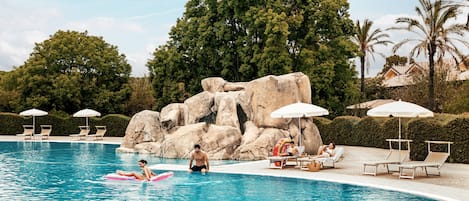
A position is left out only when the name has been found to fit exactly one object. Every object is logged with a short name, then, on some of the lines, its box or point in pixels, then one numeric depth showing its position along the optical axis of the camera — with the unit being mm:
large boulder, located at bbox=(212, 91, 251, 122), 29469
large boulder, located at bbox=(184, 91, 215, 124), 30203
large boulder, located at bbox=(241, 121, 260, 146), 27094
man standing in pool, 21609
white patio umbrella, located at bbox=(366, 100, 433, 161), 19562
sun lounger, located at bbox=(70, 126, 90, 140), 42969
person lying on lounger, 21594
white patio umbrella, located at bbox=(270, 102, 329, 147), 23281
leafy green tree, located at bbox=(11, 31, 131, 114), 48469
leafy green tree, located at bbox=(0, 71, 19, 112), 50094
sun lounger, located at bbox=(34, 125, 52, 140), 44062
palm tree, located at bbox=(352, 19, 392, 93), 58125
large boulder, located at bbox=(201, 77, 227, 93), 32750
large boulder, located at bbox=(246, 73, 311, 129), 28203
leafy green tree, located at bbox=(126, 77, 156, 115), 53594
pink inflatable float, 19602
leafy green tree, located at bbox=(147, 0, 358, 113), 38938
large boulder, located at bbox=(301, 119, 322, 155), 27938
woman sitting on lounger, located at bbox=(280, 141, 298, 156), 22488
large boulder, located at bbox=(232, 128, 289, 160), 25953
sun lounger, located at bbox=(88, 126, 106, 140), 42469
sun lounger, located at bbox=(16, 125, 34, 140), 43719
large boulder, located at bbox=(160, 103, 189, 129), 31256
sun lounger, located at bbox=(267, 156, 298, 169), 21625
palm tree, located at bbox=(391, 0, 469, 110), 37344
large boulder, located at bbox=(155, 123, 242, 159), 26734
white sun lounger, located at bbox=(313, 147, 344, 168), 21016
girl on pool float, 19500
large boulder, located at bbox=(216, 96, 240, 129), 28609
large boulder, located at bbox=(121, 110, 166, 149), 32219
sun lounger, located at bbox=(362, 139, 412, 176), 18969
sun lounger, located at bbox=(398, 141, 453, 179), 17938
